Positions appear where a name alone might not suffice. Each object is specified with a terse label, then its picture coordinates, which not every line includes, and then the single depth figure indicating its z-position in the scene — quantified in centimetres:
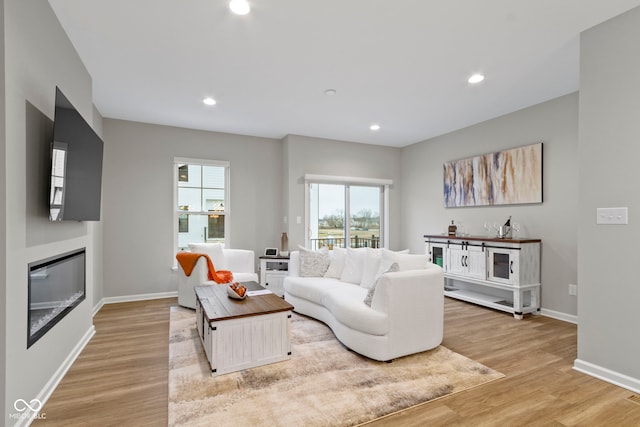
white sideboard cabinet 405
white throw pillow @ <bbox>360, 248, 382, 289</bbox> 370
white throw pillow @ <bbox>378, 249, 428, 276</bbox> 314
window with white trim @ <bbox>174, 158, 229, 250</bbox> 520
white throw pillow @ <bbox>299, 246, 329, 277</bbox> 432
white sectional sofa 275
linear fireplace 208
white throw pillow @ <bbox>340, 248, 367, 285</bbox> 398
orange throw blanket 423
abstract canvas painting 426
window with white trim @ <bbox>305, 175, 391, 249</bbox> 589
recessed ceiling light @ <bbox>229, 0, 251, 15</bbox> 222
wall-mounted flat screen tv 212
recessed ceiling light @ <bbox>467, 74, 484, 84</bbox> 336
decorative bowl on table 304
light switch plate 238
